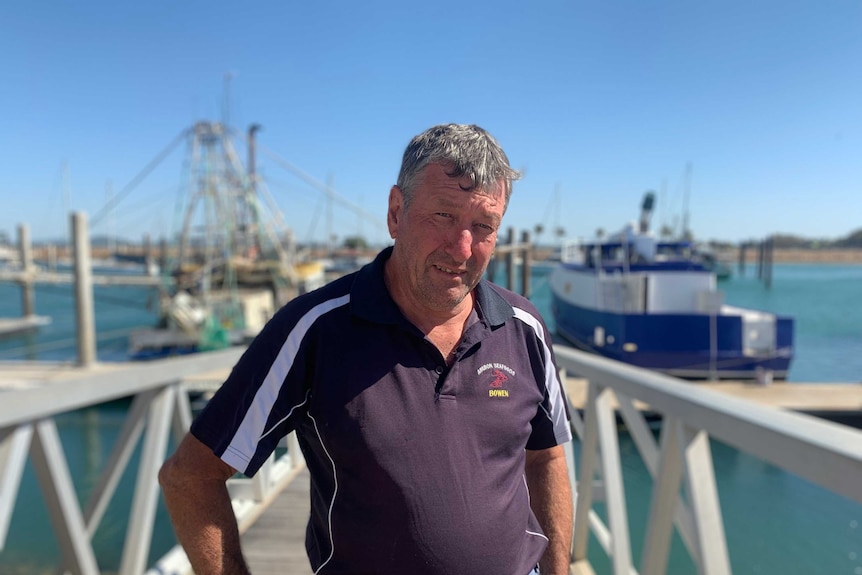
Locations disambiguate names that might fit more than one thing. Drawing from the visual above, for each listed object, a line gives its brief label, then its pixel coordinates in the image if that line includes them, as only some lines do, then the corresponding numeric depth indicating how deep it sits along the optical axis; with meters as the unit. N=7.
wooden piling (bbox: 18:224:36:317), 28.80
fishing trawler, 18.38
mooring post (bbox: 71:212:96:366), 15.32
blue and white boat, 13.66
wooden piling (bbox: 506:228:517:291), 9.59
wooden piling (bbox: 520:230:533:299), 11.07
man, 1.24
